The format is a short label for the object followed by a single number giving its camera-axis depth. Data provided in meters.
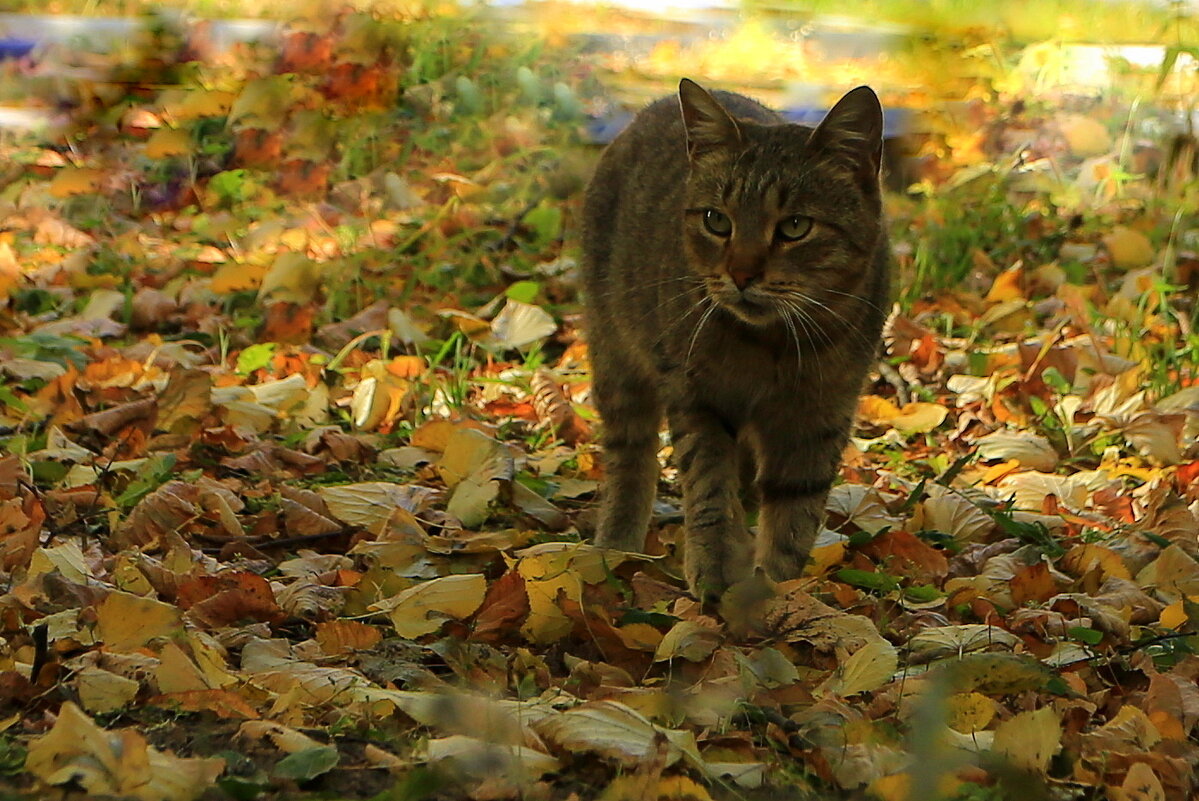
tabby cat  5.71
